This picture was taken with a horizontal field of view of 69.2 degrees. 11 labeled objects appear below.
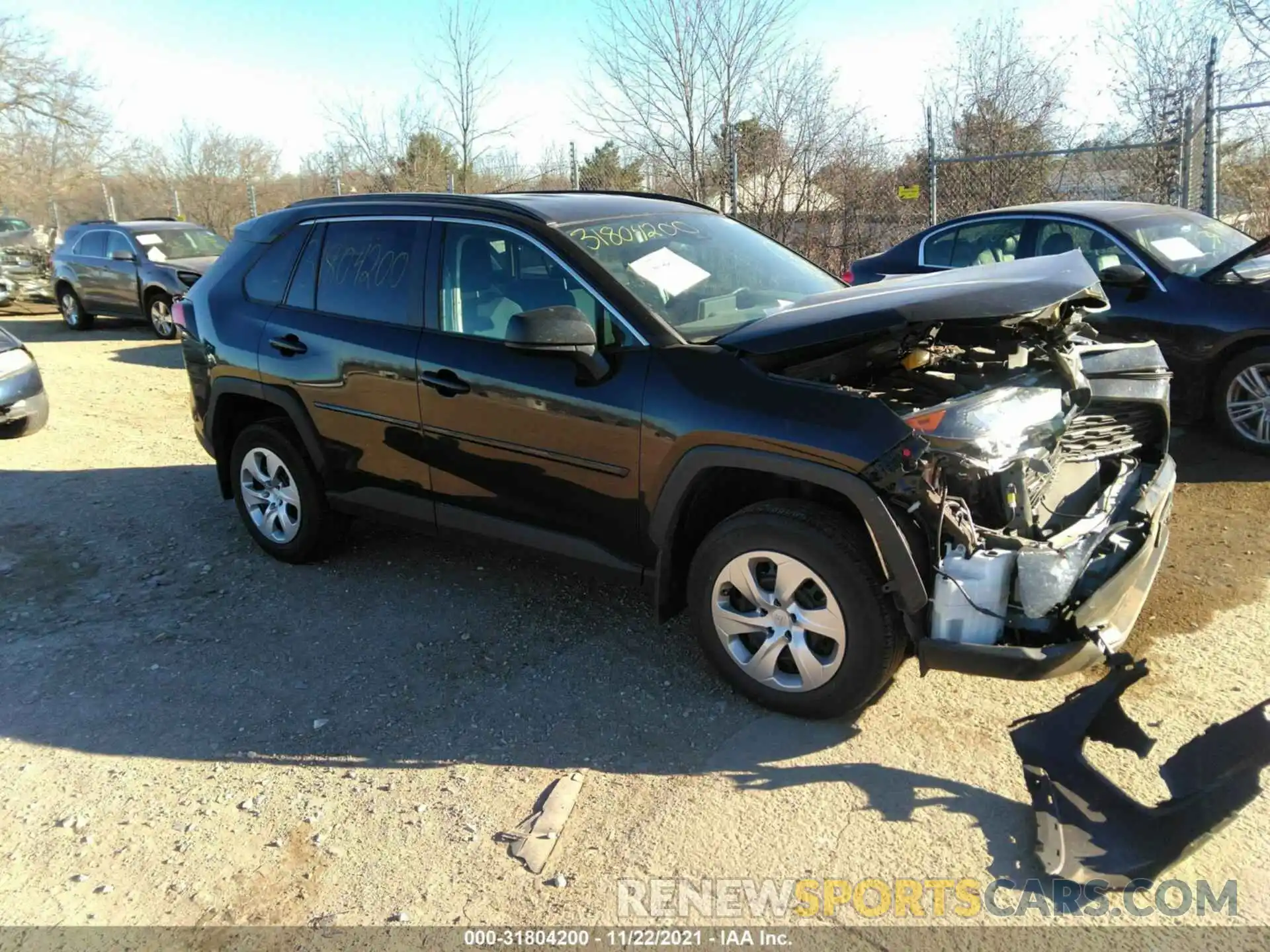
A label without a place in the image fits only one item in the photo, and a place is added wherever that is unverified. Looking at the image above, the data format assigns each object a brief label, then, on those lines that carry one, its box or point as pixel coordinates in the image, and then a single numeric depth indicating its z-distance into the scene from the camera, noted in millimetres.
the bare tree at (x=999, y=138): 11836
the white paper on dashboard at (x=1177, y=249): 6359
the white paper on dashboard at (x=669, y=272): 3790
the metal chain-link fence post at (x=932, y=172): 10891
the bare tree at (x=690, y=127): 11750
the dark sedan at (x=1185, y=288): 5836
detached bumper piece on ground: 2473
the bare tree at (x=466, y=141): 15664
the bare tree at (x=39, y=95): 25031
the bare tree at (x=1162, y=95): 11055
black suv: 2980
